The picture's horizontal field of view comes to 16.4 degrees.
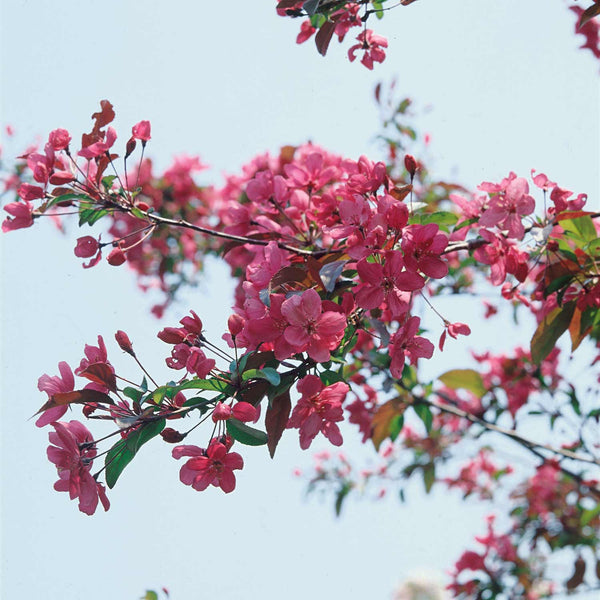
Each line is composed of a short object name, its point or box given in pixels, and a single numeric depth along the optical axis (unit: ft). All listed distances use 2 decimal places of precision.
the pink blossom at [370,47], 5.20
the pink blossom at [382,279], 4.48
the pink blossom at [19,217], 4.88
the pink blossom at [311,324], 4.38
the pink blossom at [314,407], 4.45
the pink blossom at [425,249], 4.51
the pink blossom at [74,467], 4.40
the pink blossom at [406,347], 4.57
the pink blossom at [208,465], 4.37
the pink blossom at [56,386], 4.50
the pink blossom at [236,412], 4.33
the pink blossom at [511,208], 4.77
